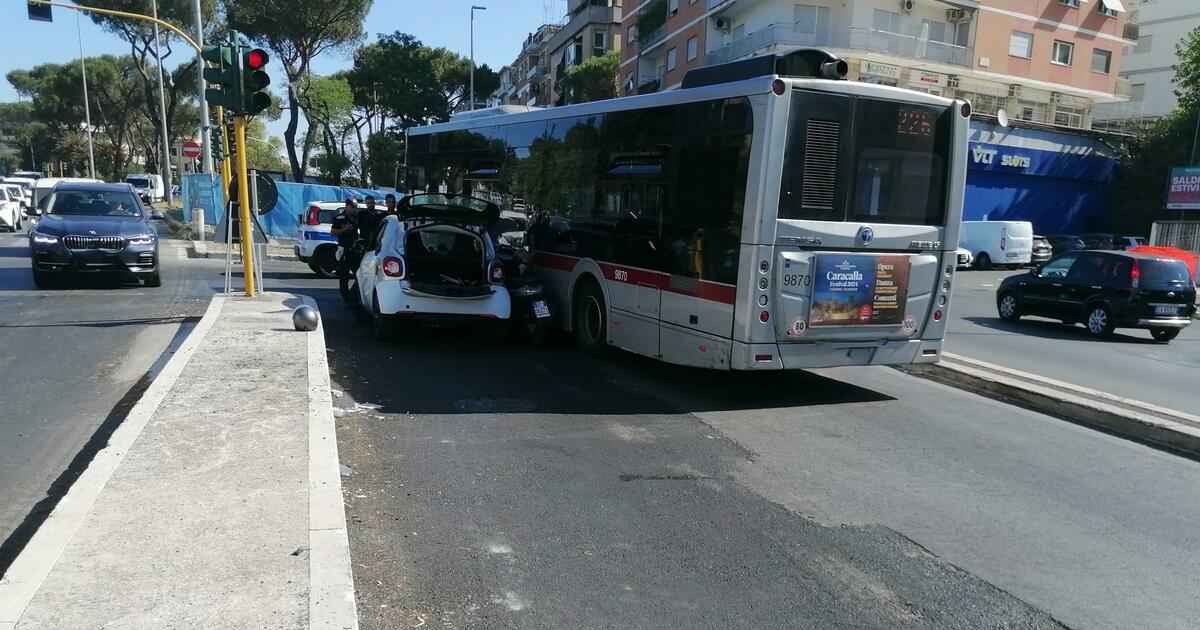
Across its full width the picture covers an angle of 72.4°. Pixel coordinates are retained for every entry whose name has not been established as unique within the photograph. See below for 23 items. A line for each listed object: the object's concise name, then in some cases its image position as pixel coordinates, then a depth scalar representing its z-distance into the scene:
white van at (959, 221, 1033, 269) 33.03
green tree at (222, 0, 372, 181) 42.78
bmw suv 13.71
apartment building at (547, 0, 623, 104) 64.94
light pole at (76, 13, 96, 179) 54.97
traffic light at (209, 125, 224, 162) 16.21
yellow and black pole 11.12
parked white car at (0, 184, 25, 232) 31.27
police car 18.16
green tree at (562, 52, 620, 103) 58.09
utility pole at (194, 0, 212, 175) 24.25
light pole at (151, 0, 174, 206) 39.44
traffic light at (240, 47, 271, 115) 10.87
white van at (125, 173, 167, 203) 54.44
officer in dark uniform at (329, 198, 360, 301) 13.62
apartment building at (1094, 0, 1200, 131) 54.97
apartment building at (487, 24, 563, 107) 78.03
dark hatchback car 14.69
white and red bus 7.32
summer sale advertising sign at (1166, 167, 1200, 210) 32.62
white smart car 9.93
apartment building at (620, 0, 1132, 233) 40.41
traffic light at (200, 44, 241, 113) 10.80
